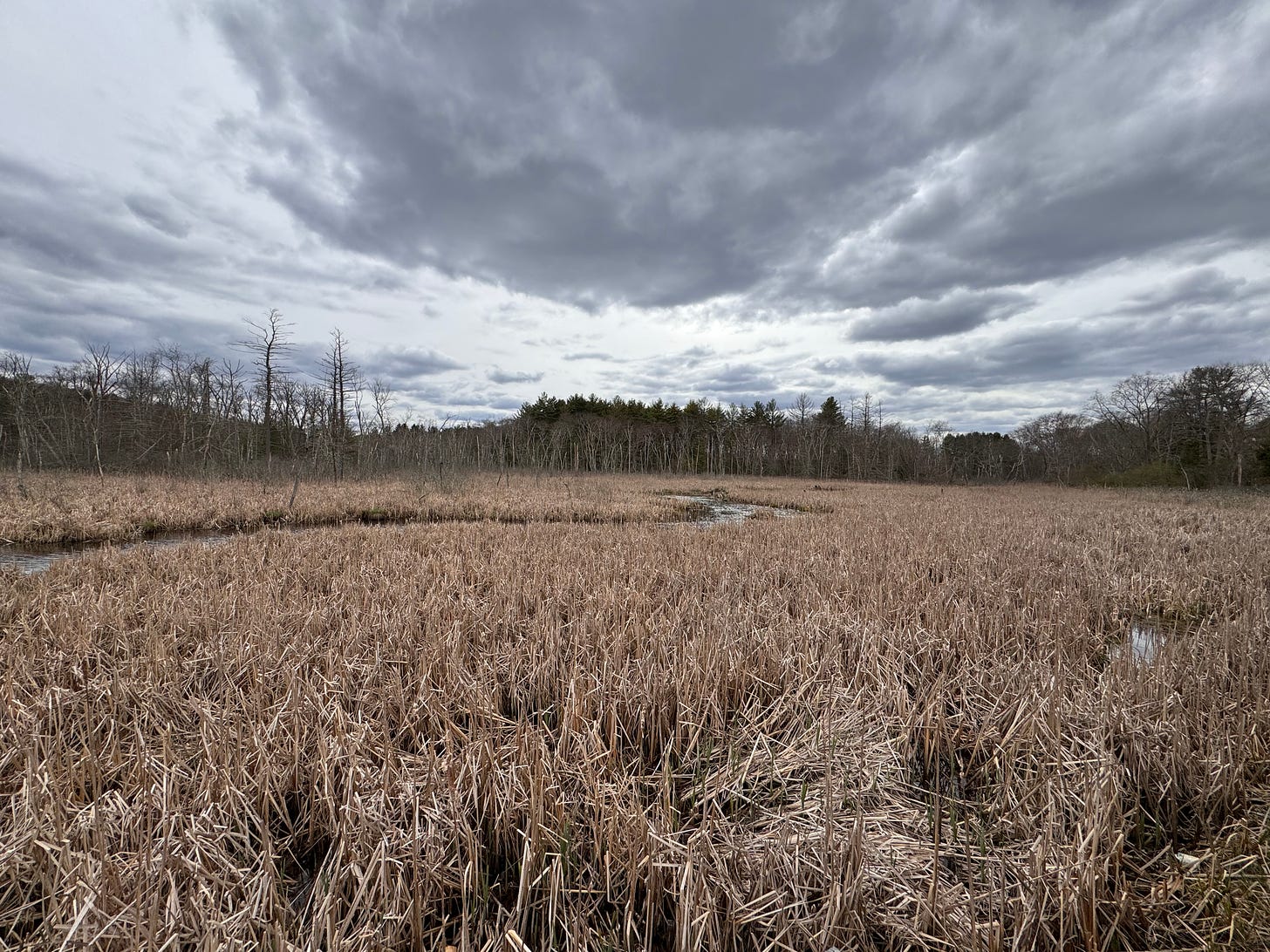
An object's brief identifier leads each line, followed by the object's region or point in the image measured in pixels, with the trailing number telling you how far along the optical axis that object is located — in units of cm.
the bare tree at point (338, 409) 3045
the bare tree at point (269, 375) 1966
